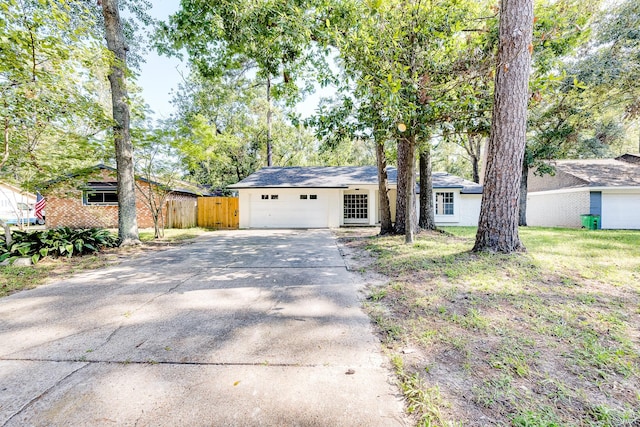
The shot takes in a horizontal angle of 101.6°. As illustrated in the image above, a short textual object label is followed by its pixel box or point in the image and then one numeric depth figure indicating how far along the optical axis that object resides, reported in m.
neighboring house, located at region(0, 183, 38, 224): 19.77
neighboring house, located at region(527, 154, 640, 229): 12.79
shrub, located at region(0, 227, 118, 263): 5.77
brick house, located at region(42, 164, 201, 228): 14.09
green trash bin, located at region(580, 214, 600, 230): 12.56
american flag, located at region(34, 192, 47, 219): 15.37
